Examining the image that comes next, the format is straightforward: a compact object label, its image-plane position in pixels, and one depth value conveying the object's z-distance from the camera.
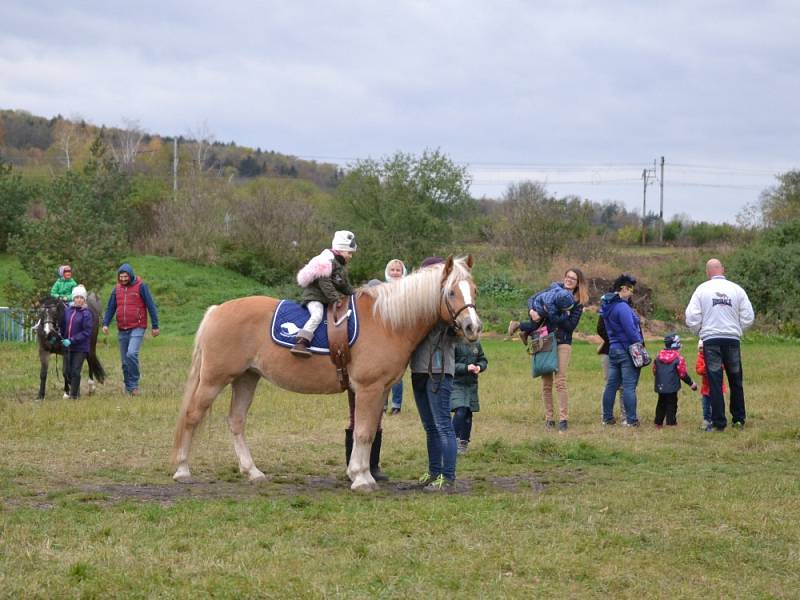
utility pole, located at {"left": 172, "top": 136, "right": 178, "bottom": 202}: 45.61
